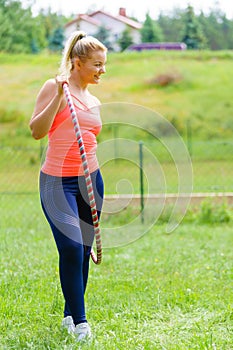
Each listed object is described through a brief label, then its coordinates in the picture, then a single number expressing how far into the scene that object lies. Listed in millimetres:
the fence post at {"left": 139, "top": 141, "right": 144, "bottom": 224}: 7975
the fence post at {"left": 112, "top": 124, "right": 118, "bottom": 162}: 16047
